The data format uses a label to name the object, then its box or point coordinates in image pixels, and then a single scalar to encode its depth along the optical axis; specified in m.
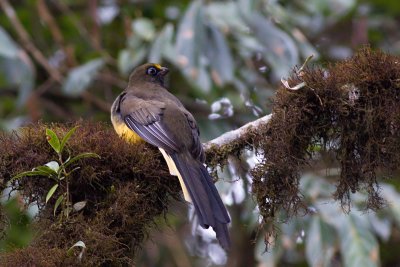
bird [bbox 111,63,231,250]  7.47
